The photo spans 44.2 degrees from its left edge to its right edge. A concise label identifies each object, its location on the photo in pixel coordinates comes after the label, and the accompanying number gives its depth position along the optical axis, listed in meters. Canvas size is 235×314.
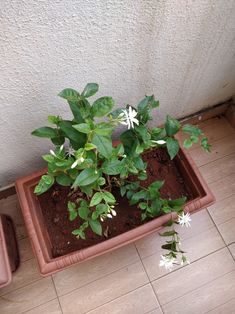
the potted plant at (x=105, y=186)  0.70
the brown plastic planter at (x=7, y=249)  0.89
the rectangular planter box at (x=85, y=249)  0.91
